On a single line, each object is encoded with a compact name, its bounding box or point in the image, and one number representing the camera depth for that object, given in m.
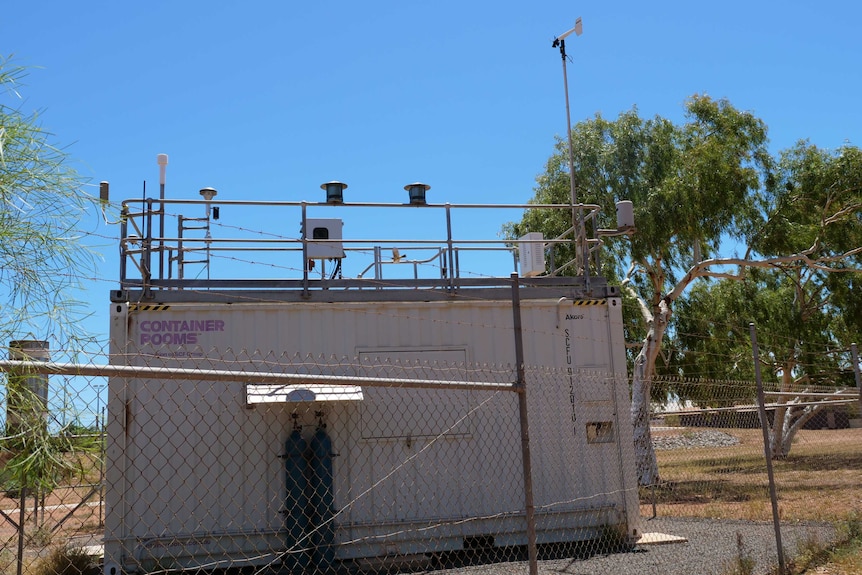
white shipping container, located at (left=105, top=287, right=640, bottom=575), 8.92
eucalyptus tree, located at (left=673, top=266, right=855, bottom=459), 26.84
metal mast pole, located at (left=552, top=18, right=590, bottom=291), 10.63
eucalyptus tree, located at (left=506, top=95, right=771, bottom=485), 21.38
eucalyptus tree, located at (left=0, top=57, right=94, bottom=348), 3.45
